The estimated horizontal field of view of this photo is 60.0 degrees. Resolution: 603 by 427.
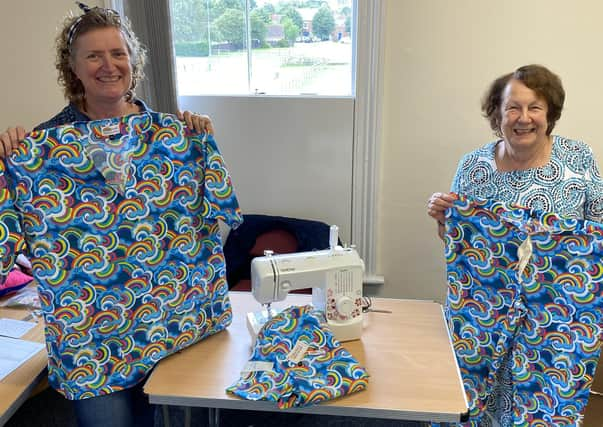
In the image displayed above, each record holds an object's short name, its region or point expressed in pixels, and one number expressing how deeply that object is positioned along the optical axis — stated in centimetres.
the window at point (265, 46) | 283
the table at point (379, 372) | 130
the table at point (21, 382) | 134
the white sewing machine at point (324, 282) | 152
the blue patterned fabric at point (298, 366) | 130
